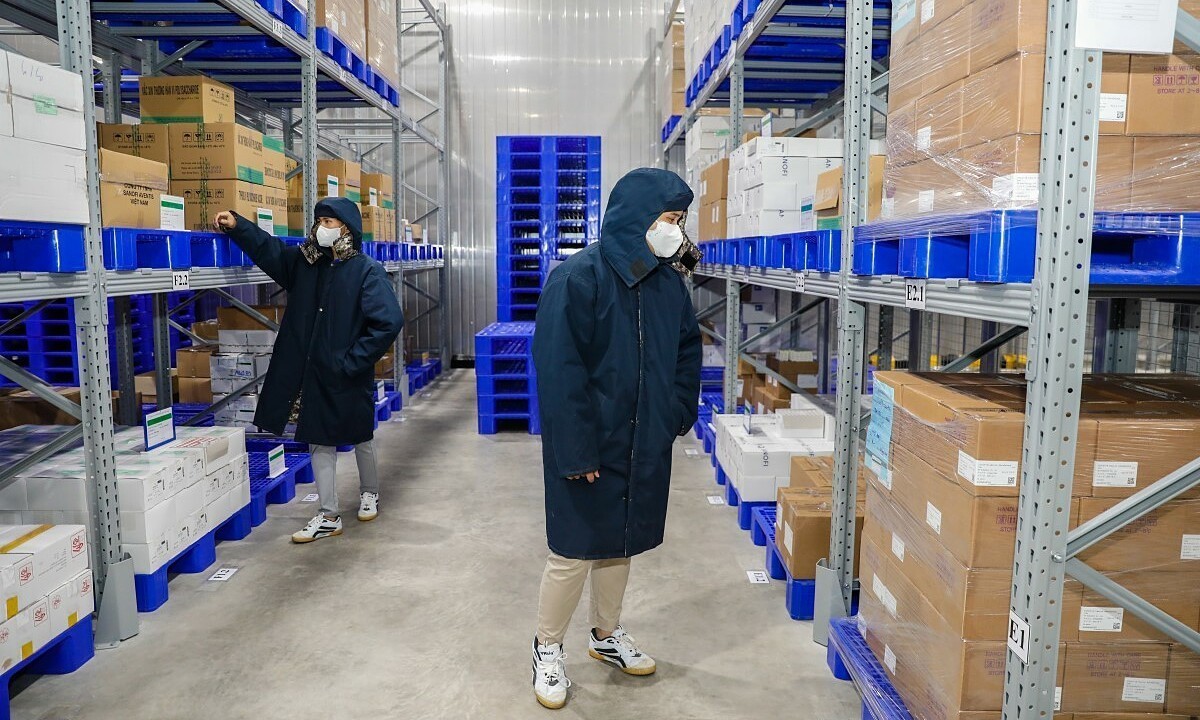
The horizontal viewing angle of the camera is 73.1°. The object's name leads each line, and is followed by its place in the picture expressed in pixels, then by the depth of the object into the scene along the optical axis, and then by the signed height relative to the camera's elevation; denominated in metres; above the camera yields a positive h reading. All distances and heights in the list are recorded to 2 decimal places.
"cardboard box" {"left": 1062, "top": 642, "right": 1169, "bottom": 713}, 2.24 -1.10
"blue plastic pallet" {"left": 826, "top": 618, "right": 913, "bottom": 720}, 2.74 -1.45
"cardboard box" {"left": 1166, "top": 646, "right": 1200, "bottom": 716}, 2.24 -1.12
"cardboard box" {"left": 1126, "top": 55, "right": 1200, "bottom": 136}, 2.01 +0.43
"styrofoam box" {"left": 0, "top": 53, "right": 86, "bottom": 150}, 2.99 +0.68
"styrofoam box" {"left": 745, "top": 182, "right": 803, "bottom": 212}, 5.24 +0.53
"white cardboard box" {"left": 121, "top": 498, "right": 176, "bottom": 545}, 3.87 -1.19
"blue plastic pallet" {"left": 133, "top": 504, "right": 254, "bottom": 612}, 4.00 -1.55
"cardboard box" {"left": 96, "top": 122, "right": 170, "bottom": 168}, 4.68 +0.80
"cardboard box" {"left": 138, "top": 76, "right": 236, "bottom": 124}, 4.81 +1.07
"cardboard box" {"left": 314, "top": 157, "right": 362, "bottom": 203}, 6.86 +0.89
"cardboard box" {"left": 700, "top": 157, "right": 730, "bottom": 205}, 6.63 +0.82
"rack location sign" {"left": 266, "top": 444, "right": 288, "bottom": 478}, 5.69 -1.30
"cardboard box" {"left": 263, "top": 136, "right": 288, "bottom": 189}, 5.29 +0.76
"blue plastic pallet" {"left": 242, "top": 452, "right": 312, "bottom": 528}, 5.32 -1.42
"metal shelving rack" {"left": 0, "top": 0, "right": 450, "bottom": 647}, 3.39 +0.01
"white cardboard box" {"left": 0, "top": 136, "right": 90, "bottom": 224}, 2.97 +0.36
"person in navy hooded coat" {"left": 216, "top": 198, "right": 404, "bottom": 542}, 4.87 -0.31
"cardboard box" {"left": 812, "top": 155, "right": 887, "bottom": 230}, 3.62 +0.40
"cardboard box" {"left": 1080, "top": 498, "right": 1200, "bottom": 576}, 2.17 -0.70
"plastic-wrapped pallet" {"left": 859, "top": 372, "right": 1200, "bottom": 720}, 2.16 -0.76
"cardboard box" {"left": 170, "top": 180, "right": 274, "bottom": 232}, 4.79 +0.47
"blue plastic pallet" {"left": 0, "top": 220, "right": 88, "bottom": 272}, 3.17 +0.12
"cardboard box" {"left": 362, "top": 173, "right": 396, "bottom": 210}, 8.09 +0.91
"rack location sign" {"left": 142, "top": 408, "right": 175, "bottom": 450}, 4.36 -0.82
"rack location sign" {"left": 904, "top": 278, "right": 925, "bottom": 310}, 2.59 -0.05
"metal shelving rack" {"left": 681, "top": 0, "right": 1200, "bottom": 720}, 1.83 -0.22
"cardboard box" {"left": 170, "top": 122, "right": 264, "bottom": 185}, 4.77 +0.74
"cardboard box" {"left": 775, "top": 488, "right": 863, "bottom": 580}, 3.94 -1.25
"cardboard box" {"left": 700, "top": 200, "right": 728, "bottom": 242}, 6.72 +0.48
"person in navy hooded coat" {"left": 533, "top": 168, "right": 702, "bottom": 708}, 2.90 -0.40
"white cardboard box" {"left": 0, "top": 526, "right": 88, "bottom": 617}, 3.03 -1.11
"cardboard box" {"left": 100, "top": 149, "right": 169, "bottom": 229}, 3.82 +0.43
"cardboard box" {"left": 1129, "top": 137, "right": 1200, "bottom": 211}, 2.01 +0.26
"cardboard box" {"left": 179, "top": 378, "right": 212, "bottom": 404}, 7.33 -1.02
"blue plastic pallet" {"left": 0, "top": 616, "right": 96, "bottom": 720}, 3.39 -1.58
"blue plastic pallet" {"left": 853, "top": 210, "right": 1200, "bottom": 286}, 1.93 +0.08
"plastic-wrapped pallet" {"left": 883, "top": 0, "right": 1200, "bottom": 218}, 2.01 +0.41
